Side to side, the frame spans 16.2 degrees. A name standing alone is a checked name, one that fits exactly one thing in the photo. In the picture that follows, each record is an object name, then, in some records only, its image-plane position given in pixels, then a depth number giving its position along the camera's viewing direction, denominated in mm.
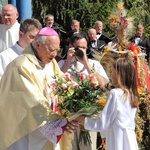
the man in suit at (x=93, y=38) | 10688
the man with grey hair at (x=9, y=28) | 6931
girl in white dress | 4922
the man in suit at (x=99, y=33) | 11266
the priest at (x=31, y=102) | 4969
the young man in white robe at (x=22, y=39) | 5668
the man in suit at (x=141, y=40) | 13719
